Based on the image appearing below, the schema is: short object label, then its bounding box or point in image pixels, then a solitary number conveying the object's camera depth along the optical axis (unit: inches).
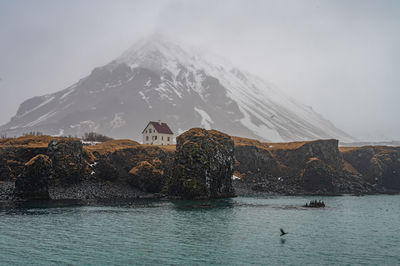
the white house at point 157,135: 5954.7
